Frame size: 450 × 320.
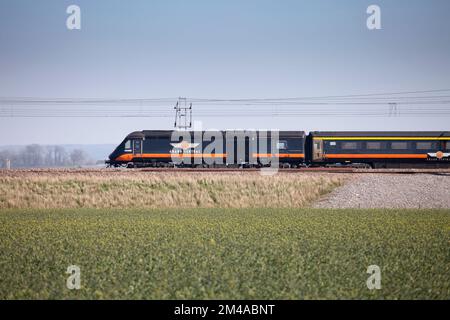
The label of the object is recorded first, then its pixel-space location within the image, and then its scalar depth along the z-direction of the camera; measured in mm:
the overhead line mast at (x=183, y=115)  43750
